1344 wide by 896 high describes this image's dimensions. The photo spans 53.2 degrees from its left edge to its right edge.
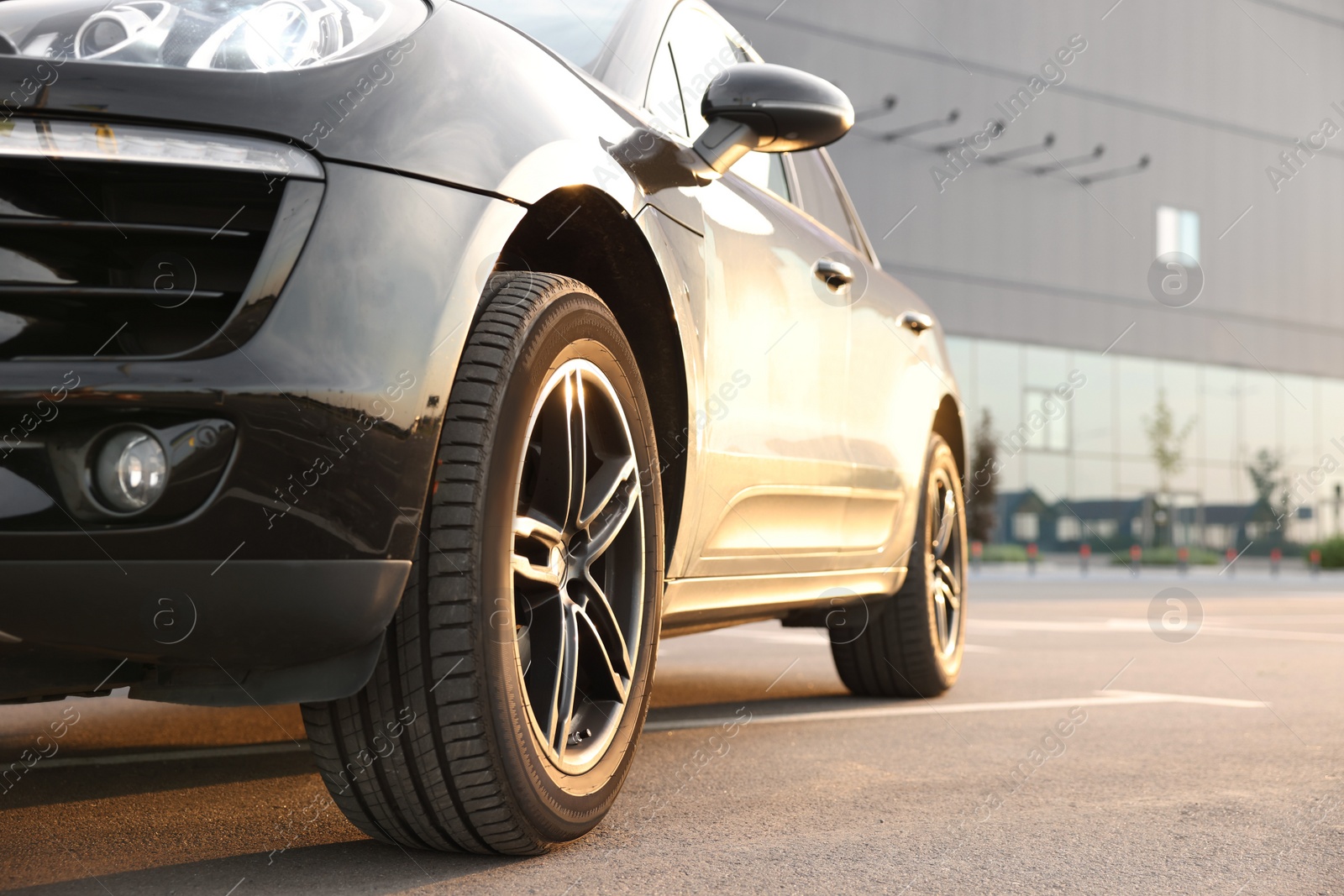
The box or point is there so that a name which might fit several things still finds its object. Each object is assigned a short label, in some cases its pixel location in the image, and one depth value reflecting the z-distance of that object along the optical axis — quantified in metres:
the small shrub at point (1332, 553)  29.95
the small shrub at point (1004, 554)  30.03
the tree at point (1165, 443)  33.22
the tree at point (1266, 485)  35.22
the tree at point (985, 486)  29.47
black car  1.77
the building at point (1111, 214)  28.44
